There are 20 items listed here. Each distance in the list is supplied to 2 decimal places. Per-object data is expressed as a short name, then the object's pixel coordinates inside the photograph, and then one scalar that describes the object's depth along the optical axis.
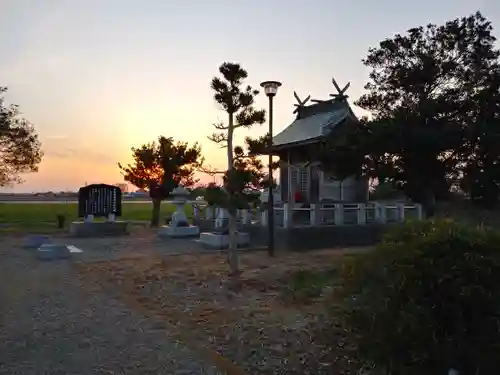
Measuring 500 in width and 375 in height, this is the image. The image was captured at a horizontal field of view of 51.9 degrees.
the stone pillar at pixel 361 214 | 16.05
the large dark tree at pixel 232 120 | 9.86
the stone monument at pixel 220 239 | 14.86
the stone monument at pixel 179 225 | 18.98
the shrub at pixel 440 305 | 3.02
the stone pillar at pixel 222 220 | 17.80
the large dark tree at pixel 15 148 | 23.08
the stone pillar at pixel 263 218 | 15.63
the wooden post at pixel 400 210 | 16.98
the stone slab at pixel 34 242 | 15.66
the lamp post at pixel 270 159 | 11.21
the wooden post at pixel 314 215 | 15.20
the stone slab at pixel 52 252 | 12.80
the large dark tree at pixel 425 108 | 13.75
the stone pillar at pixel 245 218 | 16.42
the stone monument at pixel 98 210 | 20.59
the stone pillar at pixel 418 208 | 17.12
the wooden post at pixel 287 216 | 14.52
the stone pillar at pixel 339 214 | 15.66
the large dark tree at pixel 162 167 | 26.83
